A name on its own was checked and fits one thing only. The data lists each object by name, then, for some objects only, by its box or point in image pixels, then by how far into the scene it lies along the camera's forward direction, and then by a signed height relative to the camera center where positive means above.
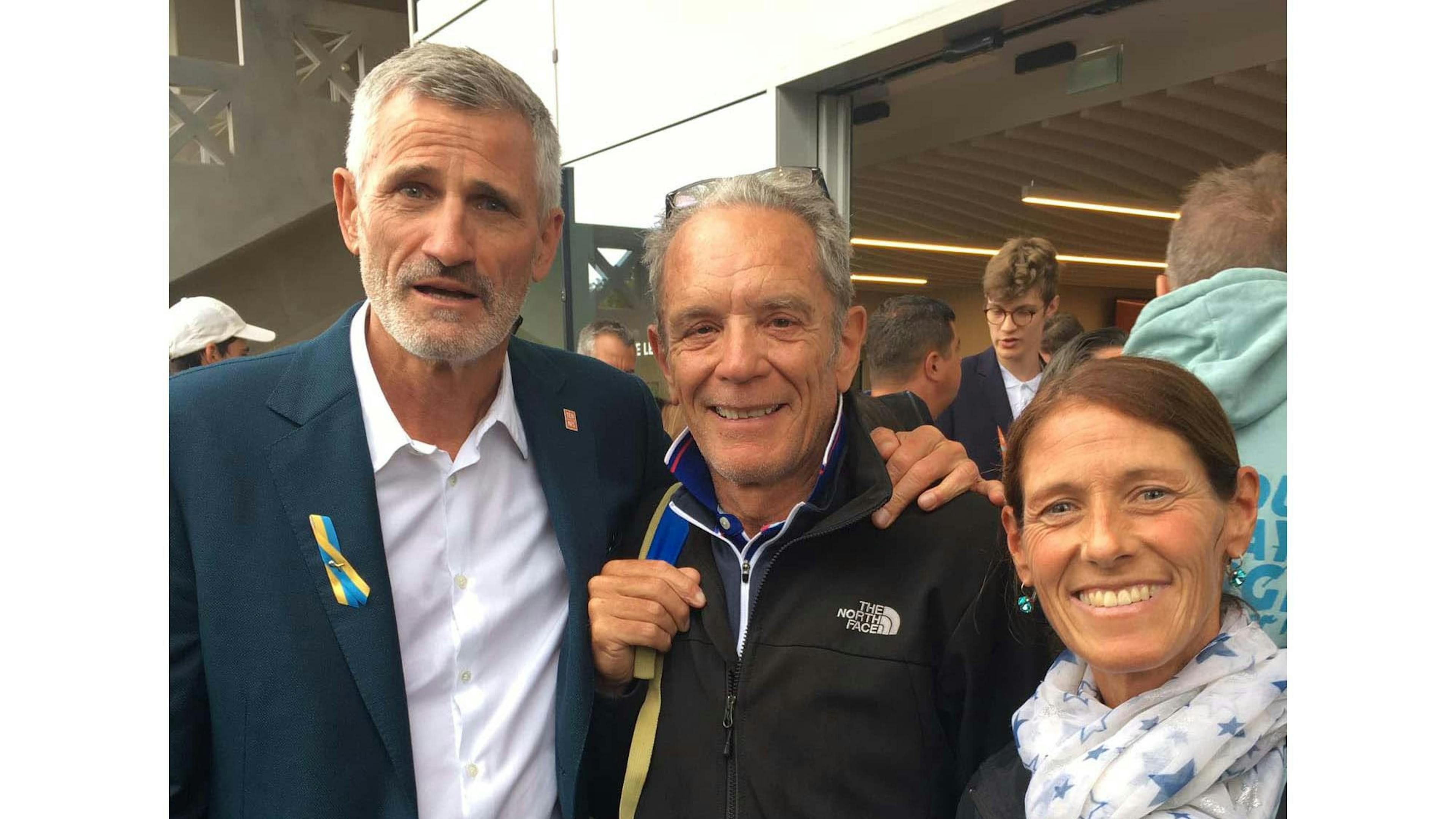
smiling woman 1.41 -0.29
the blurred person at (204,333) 5.45 +0.35
